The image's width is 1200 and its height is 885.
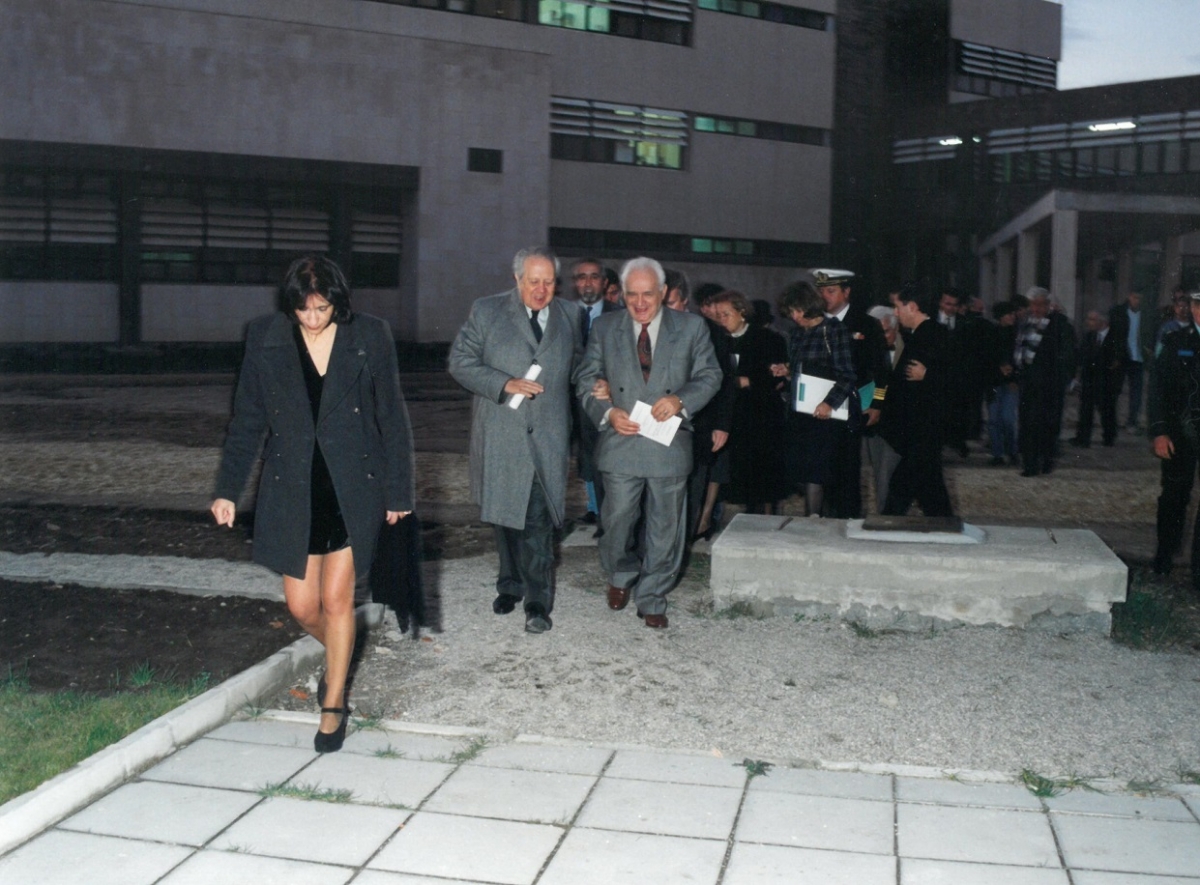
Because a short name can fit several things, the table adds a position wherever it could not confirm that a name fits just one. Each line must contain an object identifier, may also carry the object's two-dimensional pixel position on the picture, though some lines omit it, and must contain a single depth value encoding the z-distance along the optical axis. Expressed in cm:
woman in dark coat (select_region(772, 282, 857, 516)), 852
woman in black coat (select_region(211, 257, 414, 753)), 486
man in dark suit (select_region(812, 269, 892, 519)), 869
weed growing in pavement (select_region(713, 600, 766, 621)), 695
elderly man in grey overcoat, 672
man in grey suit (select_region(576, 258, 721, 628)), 684
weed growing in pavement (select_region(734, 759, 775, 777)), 475
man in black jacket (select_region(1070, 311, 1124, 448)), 1585
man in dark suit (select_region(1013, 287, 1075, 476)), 1317
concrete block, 659
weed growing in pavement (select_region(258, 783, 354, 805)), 442
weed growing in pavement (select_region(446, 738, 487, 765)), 484
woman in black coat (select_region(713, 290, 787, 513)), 909
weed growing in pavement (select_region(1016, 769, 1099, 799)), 456
